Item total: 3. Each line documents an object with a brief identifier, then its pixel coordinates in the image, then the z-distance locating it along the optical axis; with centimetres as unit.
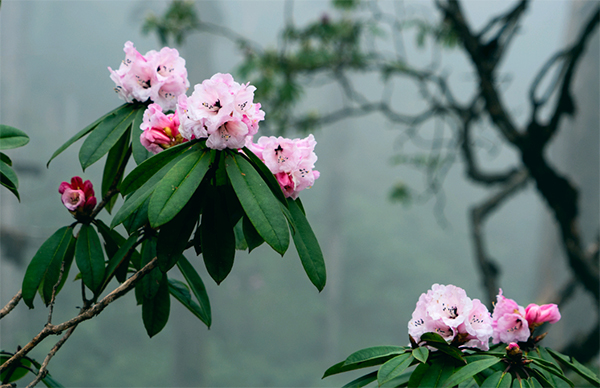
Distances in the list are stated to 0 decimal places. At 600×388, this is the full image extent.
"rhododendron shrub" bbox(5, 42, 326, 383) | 215
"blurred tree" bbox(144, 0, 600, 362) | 414
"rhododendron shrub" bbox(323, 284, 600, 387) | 215
